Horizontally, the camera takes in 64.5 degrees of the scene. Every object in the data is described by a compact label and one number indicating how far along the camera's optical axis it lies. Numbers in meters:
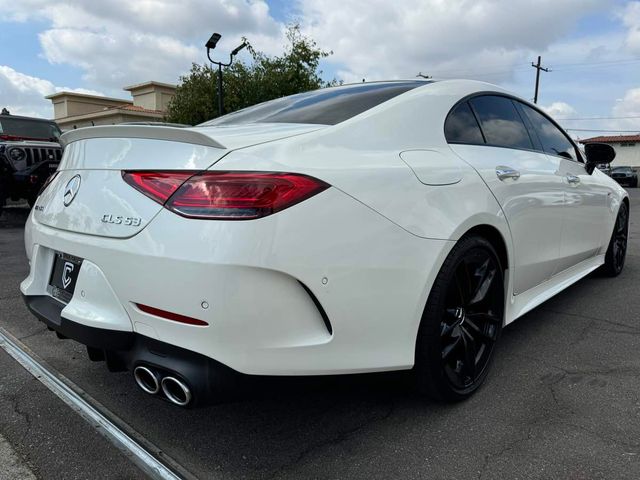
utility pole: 36.56
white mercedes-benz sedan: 1.64
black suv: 8.76
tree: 16.83
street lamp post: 11.64
